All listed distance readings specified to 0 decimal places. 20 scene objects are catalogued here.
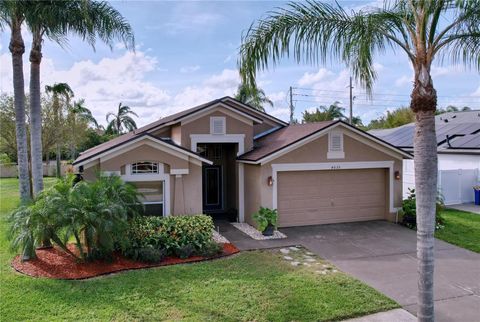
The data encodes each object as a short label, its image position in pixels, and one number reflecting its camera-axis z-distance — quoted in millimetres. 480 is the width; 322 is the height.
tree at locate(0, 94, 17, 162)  24375
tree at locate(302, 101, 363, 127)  45344
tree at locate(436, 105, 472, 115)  66625
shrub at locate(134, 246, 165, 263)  10359
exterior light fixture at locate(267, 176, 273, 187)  14366
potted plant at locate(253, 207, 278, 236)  13555
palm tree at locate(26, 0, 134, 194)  10196
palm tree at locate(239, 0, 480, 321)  5996
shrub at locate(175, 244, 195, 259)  10789
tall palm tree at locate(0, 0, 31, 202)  10016
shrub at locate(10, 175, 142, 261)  9445
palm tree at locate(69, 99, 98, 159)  31600
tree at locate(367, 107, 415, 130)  50075
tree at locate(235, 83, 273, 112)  34694
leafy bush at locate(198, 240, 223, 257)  11008
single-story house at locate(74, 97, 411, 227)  13555
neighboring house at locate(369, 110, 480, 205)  20062
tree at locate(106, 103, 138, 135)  47250
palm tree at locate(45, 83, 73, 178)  26875
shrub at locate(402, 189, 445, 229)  14773
